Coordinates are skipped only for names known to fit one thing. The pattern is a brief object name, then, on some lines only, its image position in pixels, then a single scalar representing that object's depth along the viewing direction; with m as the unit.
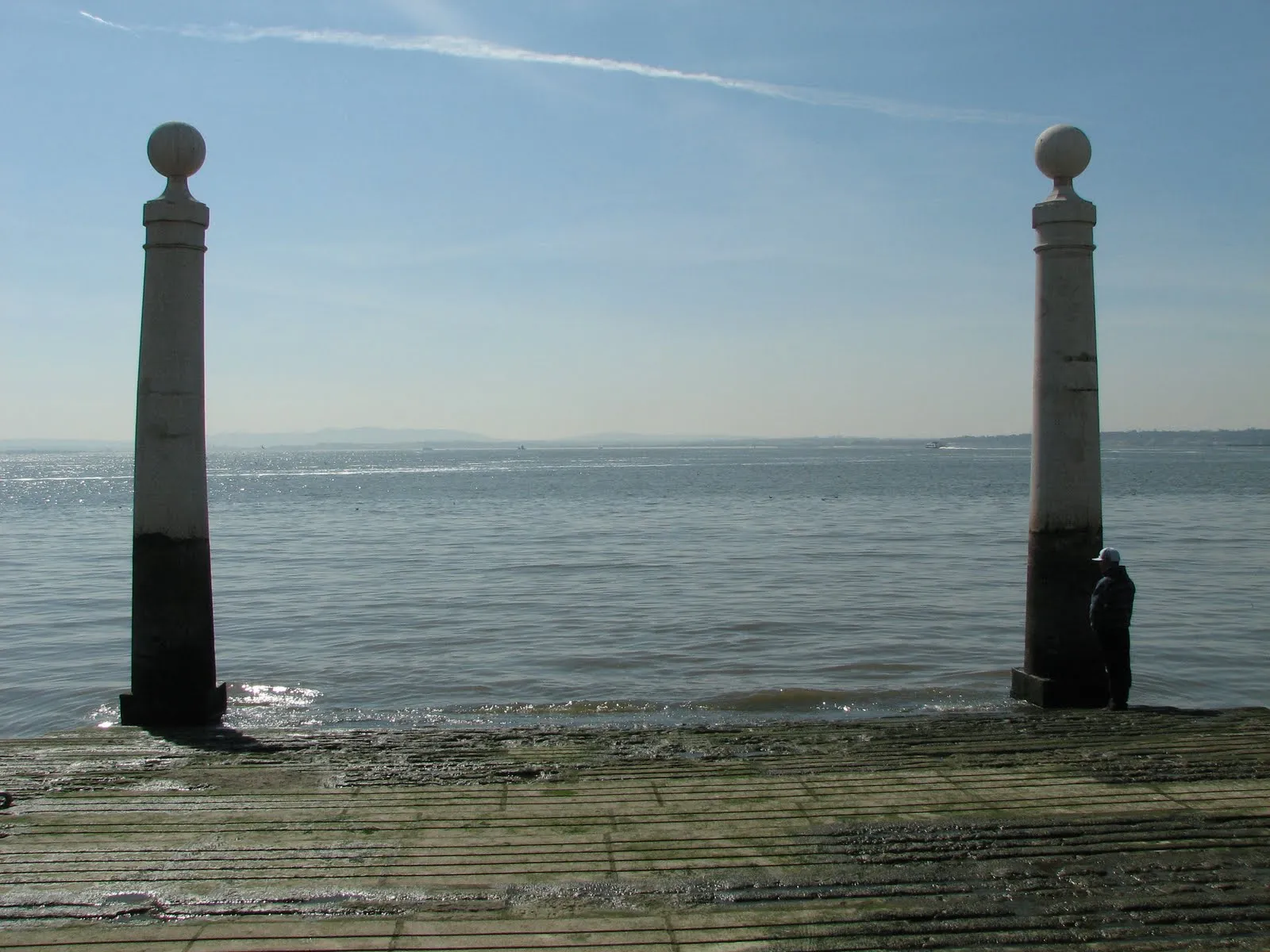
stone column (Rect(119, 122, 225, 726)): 9.49
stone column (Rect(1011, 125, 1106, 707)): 9.99
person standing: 9.50
